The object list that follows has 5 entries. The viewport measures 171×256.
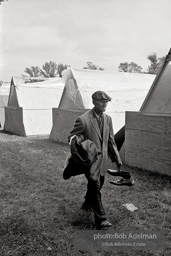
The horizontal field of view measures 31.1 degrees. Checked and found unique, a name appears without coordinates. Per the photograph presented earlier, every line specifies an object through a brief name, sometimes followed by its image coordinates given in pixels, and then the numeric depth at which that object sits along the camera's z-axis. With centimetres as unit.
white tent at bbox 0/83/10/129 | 2028
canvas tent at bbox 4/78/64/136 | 1569
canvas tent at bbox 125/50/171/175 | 703
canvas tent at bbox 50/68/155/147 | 1177
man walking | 408
